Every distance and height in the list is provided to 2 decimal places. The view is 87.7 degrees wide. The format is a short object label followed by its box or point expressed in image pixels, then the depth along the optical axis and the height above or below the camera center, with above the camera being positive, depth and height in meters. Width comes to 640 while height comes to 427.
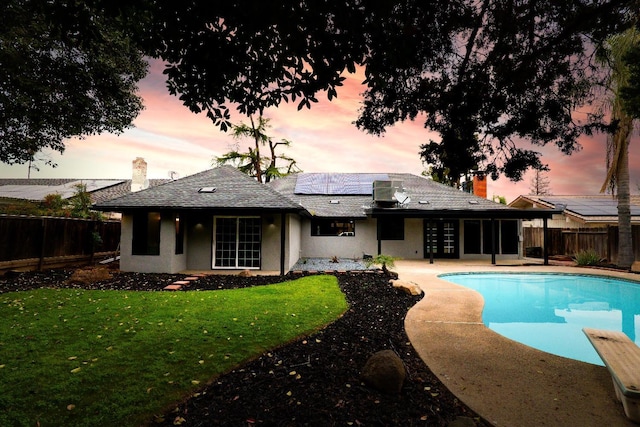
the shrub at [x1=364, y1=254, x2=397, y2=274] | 11.39 -1.15
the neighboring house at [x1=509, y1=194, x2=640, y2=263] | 16.95 +0.09
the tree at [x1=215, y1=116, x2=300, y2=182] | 28.00 +6.04
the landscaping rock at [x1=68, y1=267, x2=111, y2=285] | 9.88 -1.53
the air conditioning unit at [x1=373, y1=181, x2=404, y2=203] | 17.18 +1.87
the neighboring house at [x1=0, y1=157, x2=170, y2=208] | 20.81 +2.85
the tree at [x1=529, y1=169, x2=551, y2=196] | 47.00 +6.30
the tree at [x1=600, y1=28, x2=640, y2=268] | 13.10 +2.05
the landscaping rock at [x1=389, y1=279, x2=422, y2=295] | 8.36 -1.53
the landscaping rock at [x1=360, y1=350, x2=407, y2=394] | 3.43 -1.54
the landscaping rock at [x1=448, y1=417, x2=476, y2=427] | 2.80 -1.65
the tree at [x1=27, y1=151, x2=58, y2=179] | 12.79 +2.52
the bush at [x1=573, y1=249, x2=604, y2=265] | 14.96 -1.37
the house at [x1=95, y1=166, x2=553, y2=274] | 11.94 +0.25
